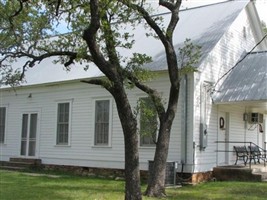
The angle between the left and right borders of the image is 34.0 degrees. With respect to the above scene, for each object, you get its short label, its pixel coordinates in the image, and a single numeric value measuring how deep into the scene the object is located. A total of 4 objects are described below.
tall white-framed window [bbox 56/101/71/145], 20.05
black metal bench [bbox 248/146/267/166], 17.78
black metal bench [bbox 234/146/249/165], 17.53
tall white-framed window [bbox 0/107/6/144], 23.45
